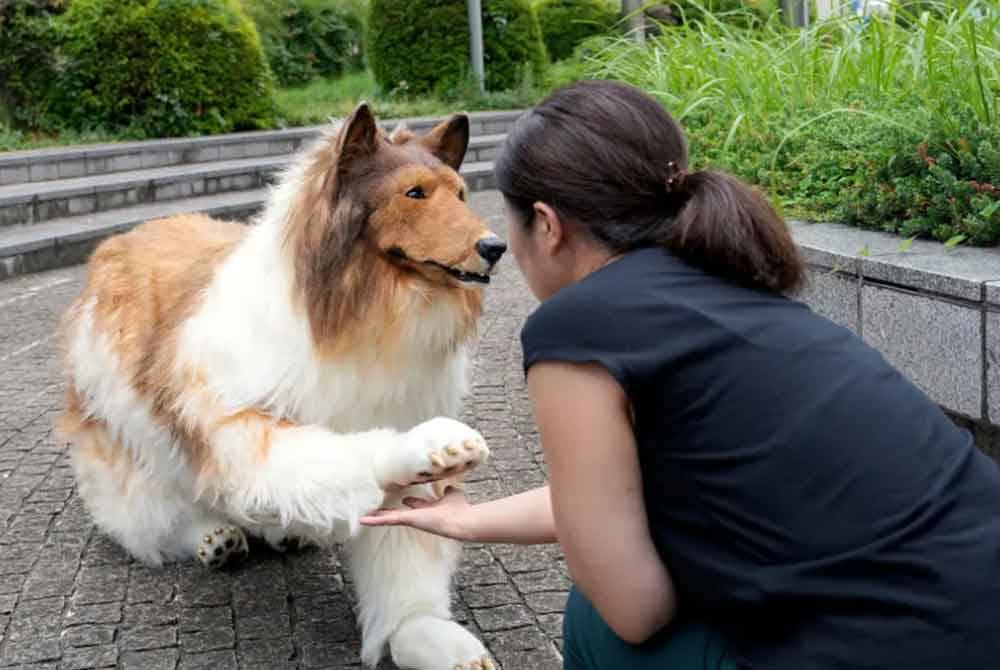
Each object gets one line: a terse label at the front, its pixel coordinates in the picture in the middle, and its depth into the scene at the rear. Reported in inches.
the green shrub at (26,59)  542.0
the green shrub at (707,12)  376.5
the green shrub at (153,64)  533.3
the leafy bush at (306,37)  811.4
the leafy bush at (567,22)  805.2
